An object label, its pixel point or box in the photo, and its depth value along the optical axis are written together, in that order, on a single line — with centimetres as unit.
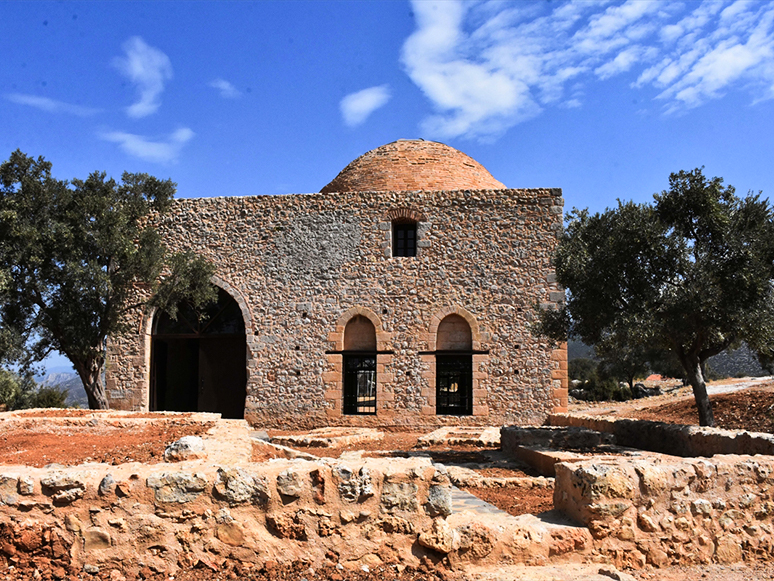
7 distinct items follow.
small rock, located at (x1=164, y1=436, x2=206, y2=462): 535
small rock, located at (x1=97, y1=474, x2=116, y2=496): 414
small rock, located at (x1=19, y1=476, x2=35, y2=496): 416
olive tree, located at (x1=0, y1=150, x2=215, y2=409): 1383
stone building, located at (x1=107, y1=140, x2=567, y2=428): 1528
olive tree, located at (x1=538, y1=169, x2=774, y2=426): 909
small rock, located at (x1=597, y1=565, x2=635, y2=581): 393
